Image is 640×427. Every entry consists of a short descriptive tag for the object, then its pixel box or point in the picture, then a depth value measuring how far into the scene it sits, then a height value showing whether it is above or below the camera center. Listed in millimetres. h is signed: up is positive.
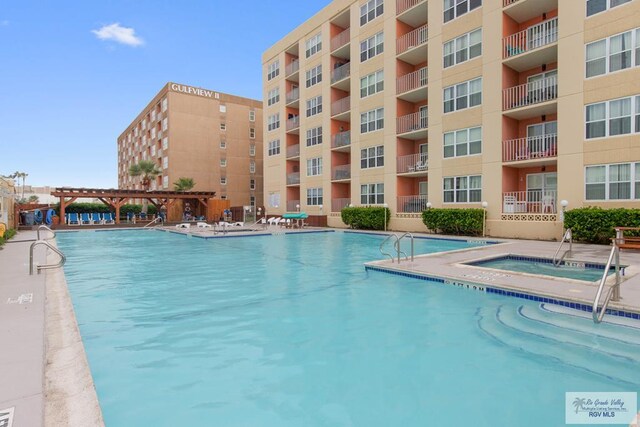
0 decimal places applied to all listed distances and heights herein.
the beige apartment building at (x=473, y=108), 15664 +5423
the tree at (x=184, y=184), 44794 +3131
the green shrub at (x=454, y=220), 19750 -737
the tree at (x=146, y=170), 48062 +5219
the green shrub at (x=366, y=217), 25128 -603
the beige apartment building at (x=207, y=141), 48781 +9509
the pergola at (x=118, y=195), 33000 +1500
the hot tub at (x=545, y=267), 9797 -1782
